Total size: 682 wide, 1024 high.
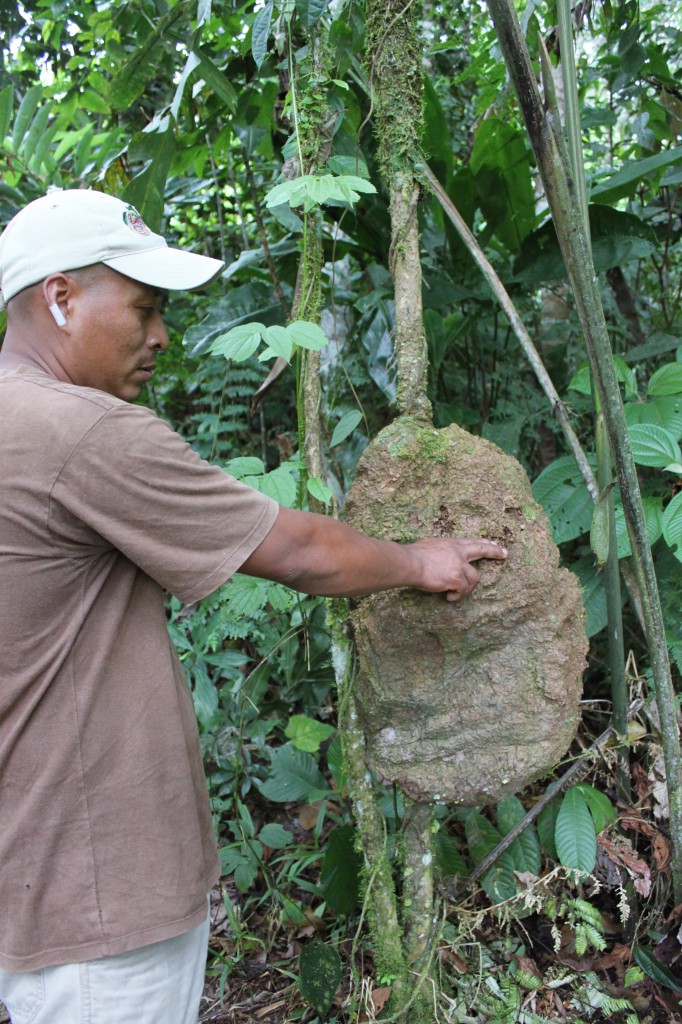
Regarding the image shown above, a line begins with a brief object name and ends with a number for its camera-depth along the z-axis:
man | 1.22
